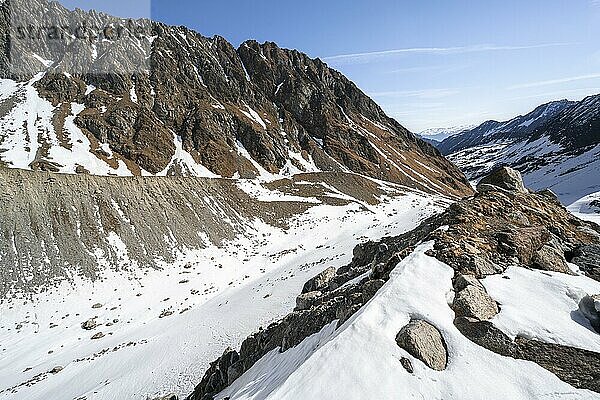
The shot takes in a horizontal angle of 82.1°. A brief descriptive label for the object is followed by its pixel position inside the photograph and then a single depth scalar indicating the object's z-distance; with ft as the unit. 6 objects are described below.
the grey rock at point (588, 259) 37.47
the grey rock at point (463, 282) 30.96
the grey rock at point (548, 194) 58.38
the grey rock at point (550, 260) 37.37
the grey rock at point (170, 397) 46.01
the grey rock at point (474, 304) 28.12
